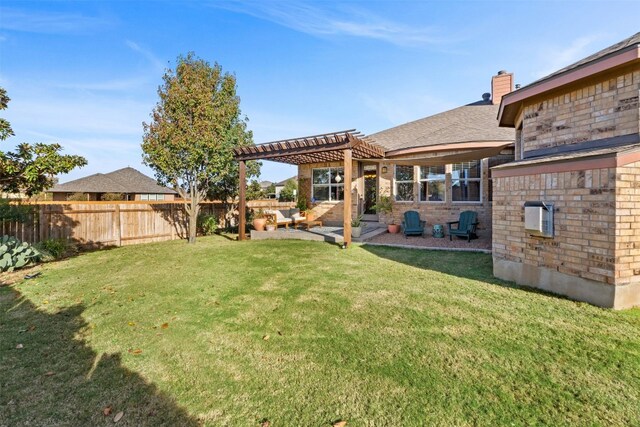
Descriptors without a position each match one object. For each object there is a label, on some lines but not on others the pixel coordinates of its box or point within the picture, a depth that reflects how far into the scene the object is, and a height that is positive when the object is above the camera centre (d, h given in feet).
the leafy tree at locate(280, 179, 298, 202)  69.36 +2.85
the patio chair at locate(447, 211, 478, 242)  32.07 -2.20
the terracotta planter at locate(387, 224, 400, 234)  38.99 -2.79
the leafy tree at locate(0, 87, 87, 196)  22.13 +3.56
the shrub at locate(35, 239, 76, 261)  26.84 -3.59
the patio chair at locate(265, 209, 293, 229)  39.84 -1.46
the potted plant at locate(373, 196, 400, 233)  40.48 +0.16
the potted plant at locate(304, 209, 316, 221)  42.86 -1.09
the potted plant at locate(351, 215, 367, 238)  34.09 -2.48
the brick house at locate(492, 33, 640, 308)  12.94 +1.00
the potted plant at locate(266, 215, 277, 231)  38.88 -2.02
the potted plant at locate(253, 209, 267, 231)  38.13 -1.96
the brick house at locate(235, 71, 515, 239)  33.19 +5.64
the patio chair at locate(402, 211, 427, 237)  35.94 -2.24
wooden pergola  30.07 +6.90
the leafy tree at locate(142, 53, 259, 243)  34.71 +9.50
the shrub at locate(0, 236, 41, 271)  22.30 -3.49
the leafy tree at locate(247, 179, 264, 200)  53.01 +3.47
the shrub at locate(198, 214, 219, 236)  43.27 -2.33
